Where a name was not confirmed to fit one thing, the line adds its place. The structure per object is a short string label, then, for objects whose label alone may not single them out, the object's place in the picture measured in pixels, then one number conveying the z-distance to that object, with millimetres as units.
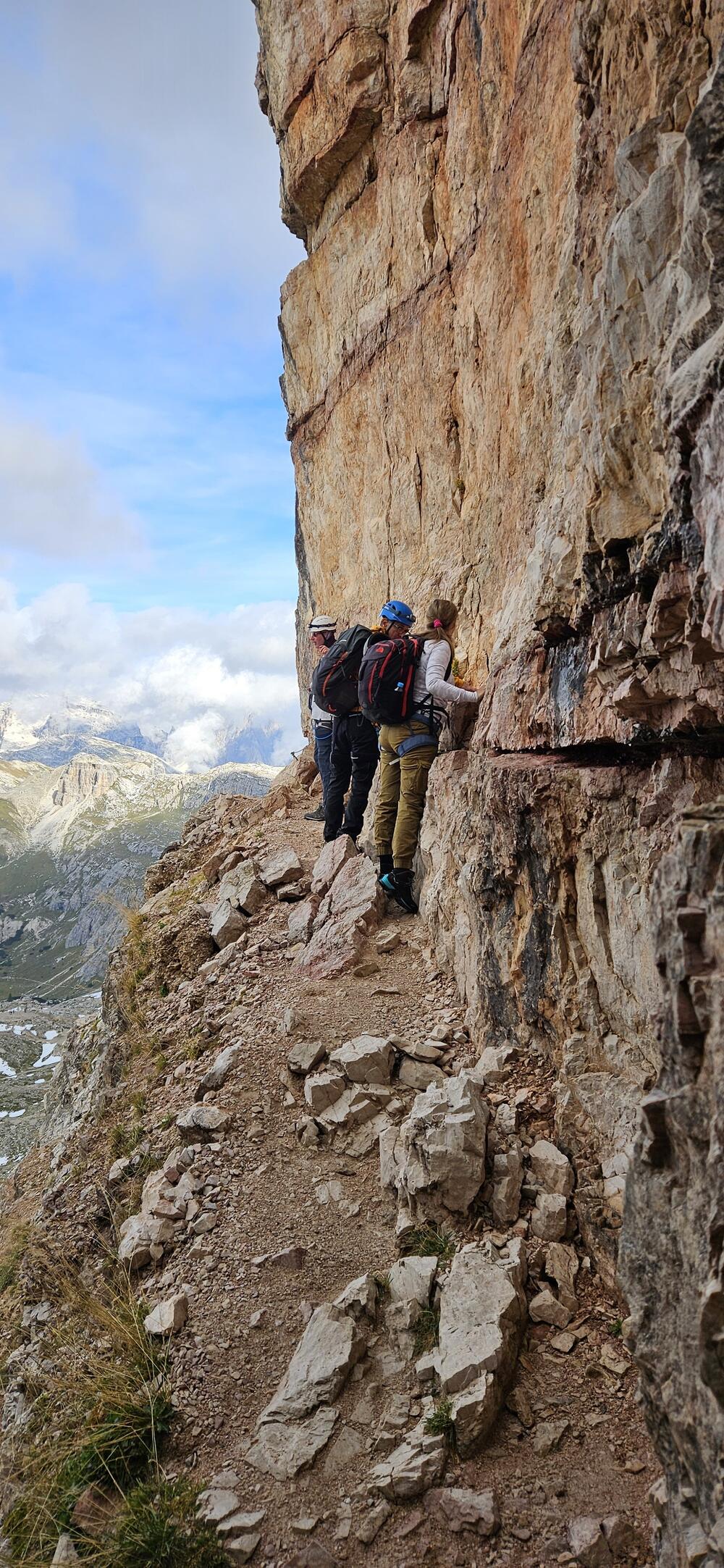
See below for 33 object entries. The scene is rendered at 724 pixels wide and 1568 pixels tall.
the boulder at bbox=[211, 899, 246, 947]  11734
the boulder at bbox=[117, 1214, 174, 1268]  5949
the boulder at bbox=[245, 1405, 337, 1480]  4121
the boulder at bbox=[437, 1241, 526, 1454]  3955
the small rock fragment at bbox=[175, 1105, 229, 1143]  6910
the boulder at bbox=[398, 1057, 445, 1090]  6574
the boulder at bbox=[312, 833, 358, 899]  10930
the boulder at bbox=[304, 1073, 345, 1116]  6715
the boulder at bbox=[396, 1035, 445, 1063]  6770
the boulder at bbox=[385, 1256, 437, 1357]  4609
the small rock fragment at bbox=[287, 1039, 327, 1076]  7207
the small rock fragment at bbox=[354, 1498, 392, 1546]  3719
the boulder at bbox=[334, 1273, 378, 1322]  4766
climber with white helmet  12359
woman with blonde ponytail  9547
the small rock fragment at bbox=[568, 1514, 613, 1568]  3373
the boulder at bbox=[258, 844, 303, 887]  12258
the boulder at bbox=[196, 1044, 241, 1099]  7613
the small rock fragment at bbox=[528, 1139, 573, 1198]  4961
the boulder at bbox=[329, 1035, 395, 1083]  6723
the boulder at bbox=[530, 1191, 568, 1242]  4793
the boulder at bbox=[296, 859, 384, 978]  9016
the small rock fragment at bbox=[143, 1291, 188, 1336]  5105
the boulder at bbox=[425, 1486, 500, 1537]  3609
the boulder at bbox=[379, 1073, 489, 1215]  5082
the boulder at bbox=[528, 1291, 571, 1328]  4383
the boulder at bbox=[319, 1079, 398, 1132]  6422
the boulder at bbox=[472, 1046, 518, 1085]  5953
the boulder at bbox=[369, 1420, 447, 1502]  3828
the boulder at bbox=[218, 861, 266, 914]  12078
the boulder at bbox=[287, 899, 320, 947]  10336
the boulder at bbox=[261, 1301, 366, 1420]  4398
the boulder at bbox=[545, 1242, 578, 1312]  4496
